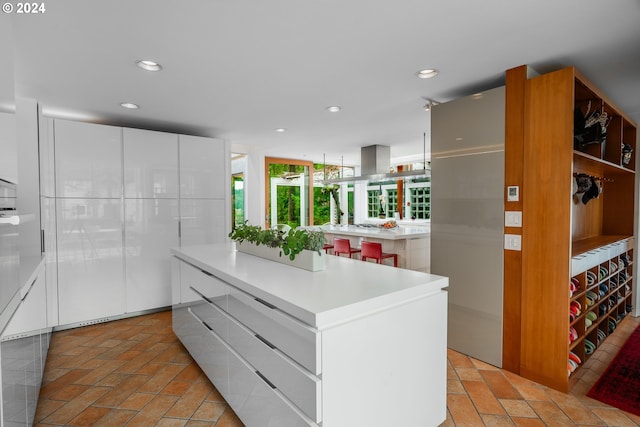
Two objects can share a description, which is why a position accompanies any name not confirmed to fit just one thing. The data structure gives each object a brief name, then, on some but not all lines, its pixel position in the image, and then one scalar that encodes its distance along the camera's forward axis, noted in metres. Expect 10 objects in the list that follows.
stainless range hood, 5.50
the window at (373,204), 8.23
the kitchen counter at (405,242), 4.41
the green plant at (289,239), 2.08
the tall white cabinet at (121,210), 3.53
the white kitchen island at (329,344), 1.34
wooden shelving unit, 2.27
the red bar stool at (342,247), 4.57
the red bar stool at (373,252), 4.16
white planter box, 2.03
